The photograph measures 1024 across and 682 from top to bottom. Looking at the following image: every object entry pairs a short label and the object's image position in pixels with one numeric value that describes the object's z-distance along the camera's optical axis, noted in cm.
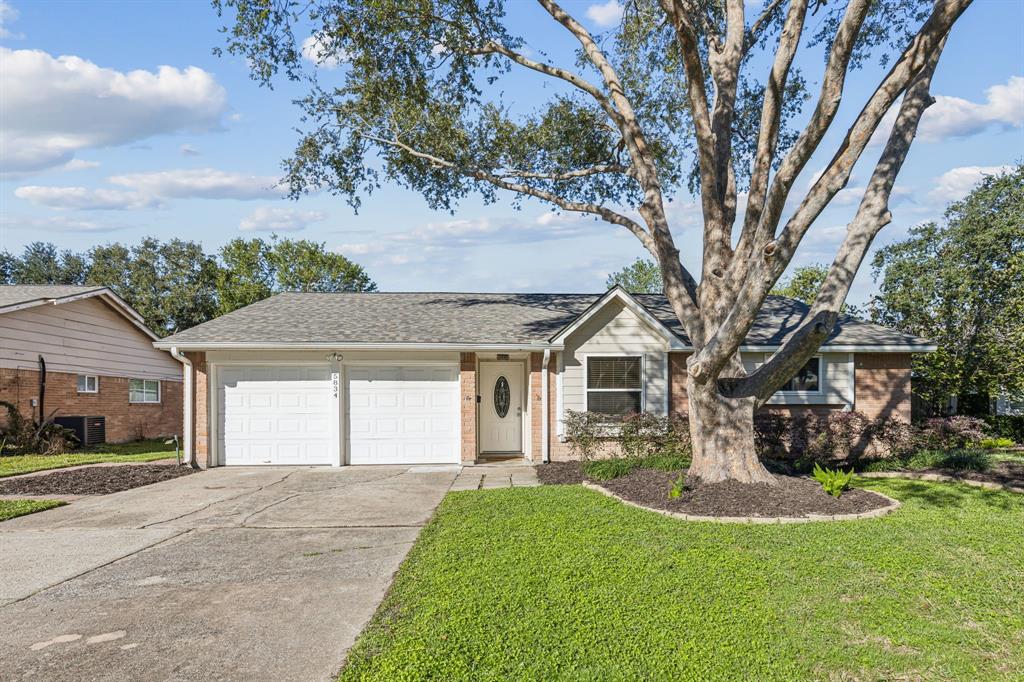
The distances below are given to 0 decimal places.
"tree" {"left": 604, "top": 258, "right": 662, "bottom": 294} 5924
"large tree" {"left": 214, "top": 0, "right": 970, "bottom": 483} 821
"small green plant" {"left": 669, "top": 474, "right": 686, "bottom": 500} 893
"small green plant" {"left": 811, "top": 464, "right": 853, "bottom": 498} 895
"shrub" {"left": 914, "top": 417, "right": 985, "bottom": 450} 1400
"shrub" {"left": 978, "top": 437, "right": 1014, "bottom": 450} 1741
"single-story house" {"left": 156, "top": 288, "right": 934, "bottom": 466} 1434
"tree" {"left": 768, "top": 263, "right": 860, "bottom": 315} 3659
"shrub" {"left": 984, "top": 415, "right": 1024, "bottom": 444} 1984
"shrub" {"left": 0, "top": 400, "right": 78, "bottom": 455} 1681
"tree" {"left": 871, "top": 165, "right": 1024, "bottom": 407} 2009
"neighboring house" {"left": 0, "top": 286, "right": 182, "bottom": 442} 1767
